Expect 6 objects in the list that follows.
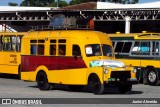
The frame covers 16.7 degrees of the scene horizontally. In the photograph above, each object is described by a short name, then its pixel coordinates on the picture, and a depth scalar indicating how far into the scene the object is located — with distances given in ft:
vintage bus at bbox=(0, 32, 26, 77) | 100.37
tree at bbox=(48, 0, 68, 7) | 472.44
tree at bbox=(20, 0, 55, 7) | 532.73
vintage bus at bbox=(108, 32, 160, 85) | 89.56
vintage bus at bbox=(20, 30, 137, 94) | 66.39
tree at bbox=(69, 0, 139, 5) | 466.08
